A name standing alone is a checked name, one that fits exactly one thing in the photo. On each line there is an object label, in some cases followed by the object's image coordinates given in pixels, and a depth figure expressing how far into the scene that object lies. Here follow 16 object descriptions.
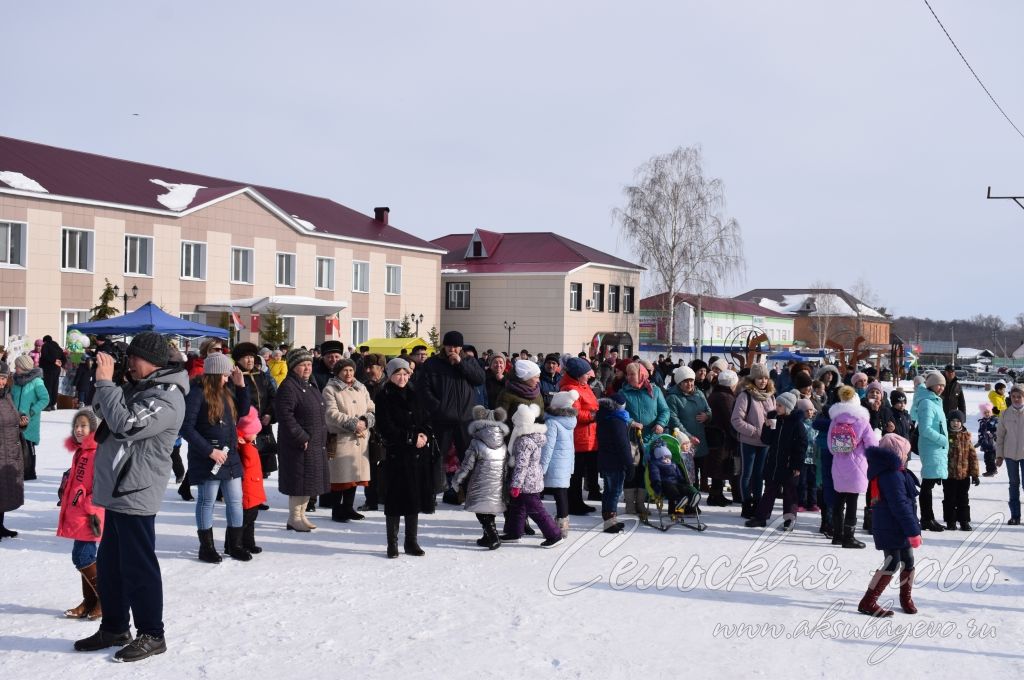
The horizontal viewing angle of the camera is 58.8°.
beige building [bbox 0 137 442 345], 28.95
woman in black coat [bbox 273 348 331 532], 8.25
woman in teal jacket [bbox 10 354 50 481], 10.42
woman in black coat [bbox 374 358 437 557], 7.78
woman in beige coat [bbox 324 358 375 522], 8.87
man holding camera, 4.98
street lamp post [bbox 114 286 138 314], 30.48
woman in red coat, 9.43
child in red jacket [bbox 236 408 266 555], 7.67
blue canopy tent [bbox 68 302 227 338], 22.50
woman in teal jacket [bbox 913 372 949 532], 9.35
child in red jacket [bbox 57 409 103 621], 5.62
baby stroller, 9.38
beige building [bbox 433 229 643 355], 47.19
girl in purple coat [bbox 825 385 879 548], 8.24
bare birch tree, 48.16
